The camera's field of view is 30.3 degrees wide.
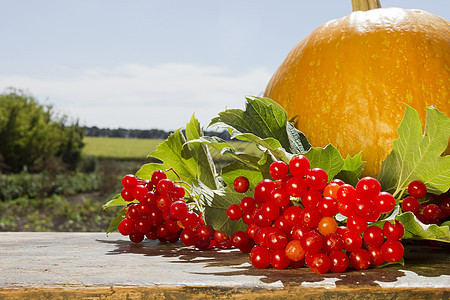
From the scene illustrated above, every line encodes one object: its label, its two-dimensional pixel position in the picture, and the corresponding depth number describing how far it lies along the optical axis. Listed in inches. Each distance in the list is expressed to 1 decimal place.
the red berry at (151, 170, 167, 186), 19.6
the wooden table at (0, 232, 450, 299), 14.3
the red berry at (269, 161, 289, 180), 16.2
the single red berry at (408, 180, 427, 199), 16.9
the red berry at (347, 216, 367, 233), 15.9
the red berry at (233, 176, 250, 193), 17.5
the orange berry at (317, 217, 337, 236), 15.9
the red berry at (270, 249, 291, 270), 16.0
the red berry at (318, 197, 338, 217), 15.9
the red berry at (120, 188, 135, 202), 19.7
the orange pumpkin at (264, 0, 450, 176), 20.0
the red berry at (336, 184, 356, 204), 15.7
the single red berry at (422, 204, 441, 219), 18.2
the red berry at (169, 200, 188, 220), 18.6
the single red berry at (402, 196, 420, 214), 17.5
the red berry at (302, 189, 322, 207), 16.1
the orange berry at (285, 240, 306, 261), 15.8
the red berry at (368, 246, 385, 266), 16.0
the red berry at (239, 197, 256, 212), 17.4
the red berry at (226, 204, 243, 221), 17.4
